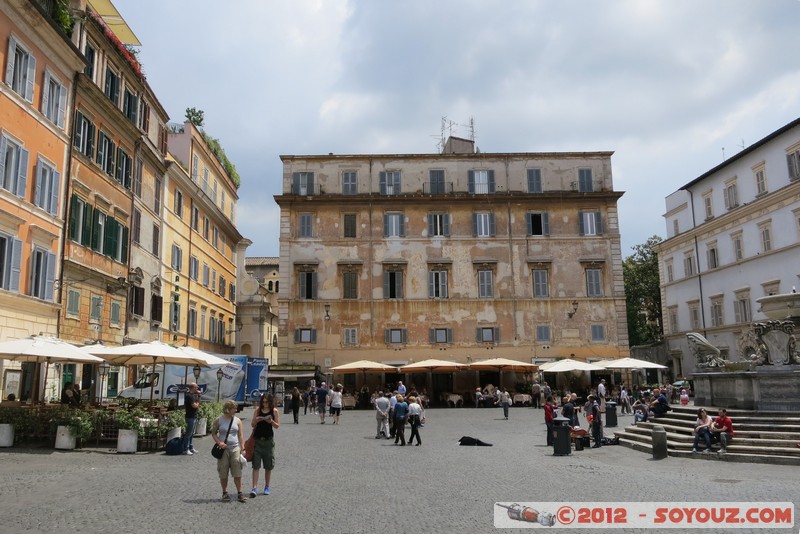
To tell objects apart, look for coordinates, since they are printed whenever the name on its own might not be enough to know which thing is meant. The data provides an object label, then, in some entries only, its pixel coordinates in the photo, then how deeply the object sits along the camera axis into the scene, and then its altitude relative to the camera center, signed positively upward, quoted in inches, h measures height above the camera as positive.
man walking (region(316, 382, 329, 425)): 1029.2 -30.6
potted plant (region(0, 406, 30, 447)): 630.5 -36.1
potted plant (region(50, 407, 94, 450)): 628.4 -39.2
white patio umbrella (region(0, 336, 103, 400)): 612.4 +30.1
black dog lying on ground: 724.0 -66.3
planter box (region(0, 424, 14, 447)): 629.3 -46.6
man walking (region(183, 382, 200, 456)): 631.2 -35.2
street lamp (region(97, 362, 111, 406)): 1001.3 +18.8
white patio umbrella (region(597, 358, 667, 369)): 1258.0 +20.6
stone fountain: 660.1 +5.2
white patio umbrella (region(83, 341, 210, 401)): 700.7 +28.8
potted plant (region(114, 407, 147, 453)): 624.7 -41.8
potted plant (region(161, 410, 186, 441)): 660.1 -40.4
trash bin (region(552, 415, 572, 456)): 657.3 -60.1
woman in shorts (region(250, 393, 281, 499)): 407.2 -32.7
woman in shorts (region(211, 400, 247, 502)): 392.8 -38.3
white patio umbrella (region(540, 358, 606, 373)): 1277.1 +18.6
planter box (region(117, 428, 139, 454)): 624.1 -53.7
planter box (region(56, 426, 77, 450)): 627.2 -49.8
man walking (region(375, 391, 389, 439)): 808.3 -40.3
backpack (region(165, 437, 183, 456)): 629.6 -59.4
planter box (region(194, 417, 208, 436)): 763.4 -50.8
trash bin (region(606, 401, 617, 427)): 948.0 -53.7
